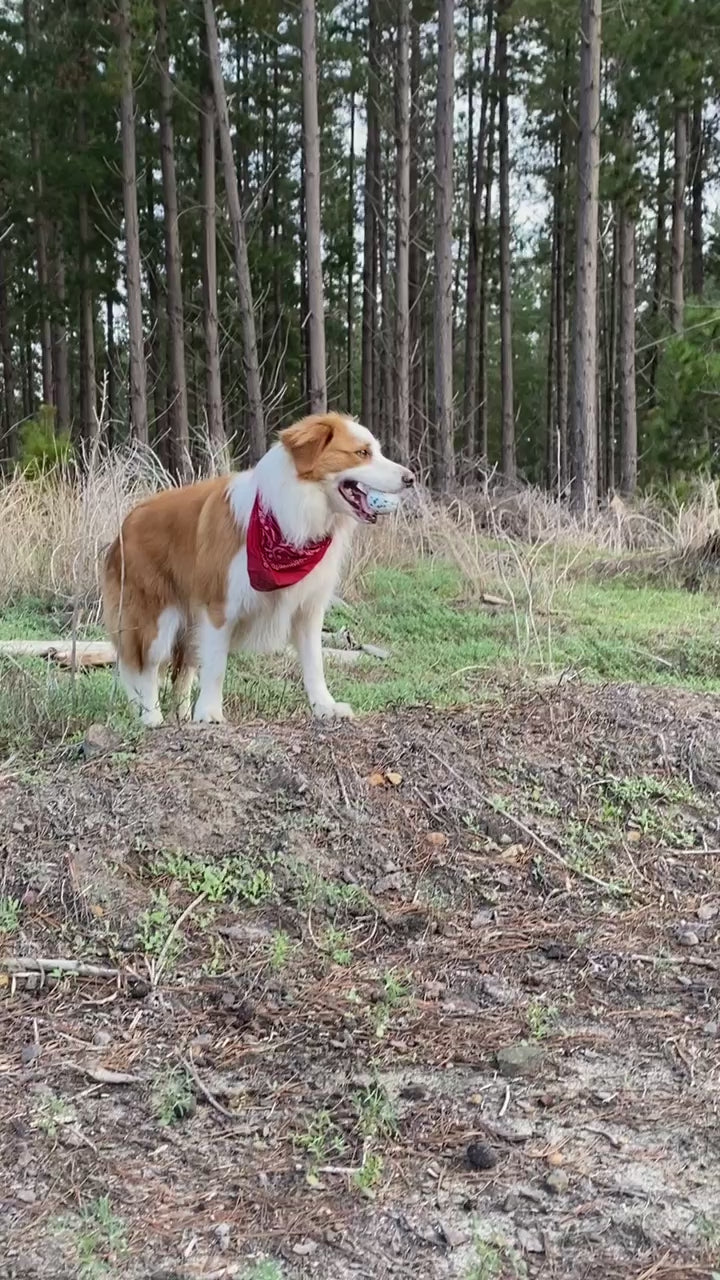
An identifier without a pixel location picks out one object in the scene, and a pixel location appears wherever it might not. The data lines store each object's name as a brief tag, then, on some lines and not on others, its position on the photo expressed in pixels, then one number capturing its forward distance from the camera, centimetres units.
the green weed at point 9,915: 262
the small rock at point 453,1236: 169
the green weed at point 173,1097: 204
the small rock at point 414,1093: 210
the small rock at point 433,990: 251
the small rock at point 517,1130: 197
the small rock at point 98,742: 345
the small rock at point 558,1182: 181
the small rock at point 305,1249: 167
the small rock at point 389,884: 297
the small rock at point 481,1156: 188
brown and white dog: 424
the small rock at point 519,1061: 219
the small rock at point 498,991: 250
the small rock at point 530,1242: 167
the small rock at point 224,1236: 169
